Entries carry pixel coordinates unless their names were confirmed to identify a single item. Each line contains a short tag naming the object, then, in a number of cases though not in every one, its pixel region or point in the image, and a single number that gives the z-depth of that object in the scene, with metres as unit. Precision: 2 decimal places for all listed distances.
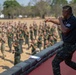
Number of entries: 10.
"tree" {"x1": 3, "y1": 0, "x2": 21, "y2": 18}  43.34
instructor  2.25
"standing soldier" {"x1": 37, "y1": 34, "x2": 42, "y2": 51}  9.12
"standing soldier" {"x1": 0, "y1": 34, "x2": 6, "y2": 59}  8.80
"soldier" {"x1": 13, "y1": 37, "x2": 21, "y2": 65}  6.91
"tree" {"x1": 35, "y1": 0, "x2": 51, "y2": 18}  39.88
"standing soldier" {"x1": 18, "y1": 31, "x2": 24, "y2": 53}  9.92
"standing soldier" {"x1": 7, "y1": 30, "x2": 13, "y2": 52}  10.85
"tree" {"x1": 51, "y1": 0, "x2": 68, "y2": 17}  37.13
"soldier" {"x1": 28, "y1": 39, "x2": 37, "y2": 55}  7.79
